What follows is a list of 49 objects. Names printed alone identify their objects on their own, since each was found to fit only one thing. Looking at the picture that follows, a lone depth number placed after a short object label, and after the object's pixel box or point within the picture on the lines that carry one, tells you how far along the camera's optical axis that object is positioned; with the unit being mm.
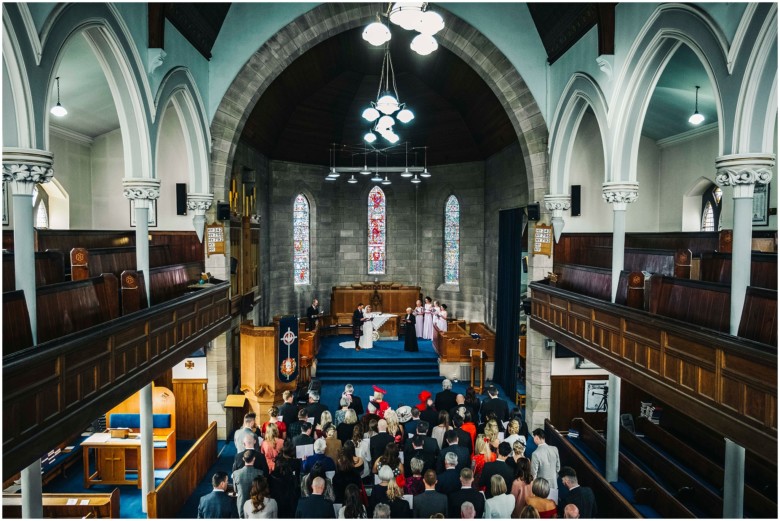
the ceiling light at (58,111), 9766
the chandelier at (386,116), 9023
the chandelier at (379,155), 18141
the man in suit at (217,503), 5742
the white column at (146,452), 8539
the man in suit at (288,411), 8750
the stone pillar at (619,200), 8891
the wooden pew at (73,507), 7250
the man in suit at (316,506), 5289
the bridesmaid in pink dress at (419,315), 17828
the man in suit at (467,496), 5656
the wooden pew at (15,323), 4855
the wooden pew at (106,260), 7059
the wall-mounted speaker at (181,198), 12172
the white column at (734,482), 5973
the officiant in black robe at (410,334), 16188
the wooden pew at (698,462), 7281
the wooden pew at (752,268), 6461
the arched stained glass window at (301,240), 19703
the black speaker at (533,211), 11953
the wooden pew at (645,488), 7340
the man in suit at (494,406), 9172
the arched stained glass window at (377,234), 20672
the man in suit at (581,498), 5816
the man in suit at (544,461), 7074
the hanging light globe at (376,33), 6520
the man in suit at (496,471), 6430
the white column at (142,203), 8414
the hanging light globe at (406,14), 5766
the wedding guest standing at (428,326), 18000
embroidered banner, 12055
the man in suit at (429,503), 5496
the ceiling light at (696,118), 10055
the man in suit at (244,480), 6469
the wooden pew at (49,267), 6832
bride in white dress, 16688
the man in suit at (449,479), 6156
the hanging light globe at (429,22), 5907
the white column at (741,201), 5719
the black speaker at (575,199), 12180
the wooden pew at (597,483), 6887
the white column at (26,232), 5293
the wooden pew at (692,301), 6056
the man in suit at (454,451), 6824
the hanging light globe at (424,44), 6504
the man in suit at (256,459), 6988
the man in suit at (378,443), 7254
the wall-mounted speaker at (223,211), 11641
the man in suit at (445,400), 9344
